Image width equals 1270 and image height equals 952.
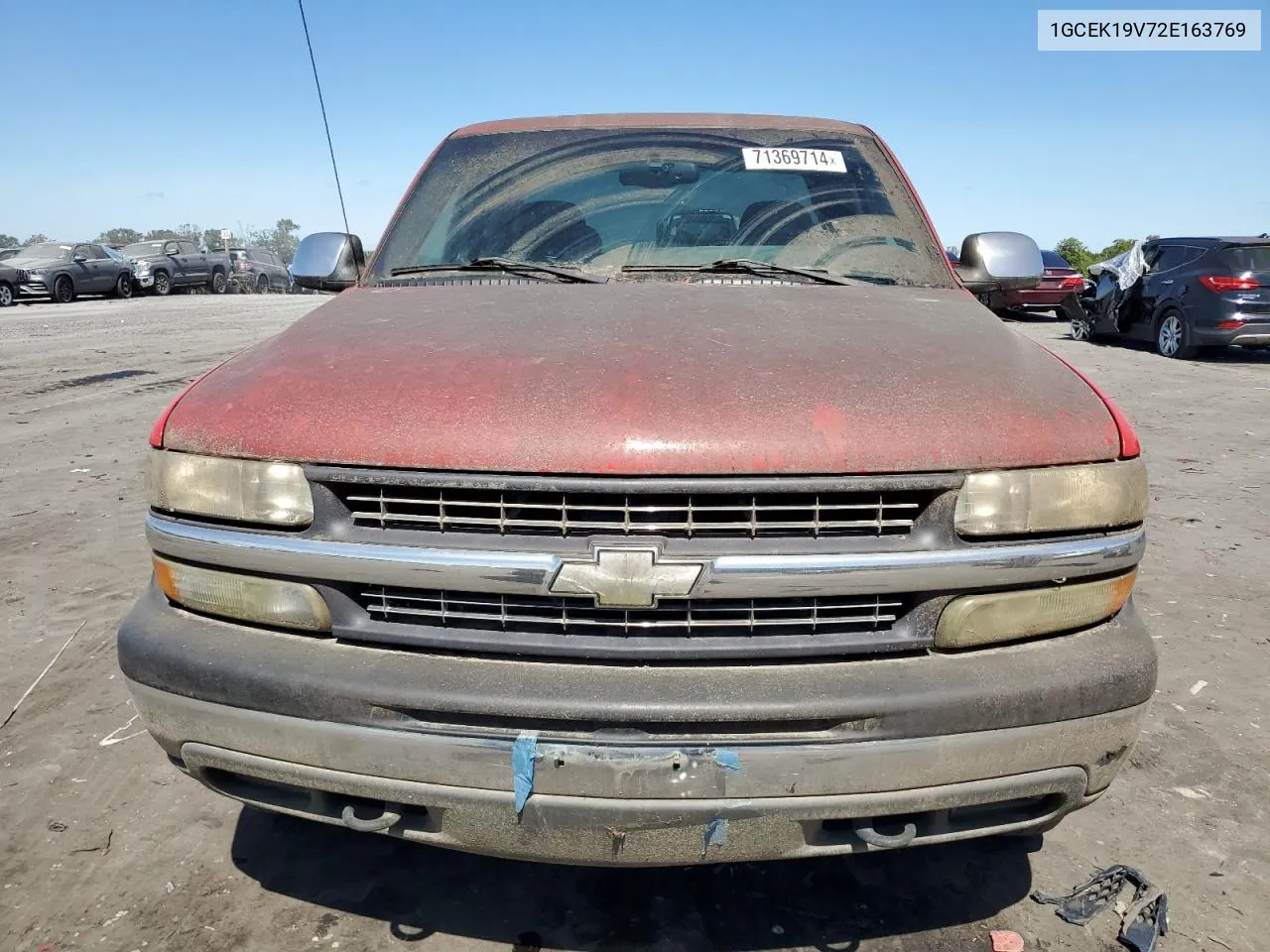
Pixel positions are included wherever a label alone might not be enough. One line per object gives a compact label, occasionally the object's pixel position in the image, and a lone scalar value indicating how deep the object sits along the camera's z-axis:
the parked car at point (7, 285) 23.84
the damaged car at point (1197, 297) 12.65
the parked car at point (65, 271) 24.67
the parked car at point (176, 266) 28.98
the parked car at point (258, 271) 33.16
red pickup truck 1.85
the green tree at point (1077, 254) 30.16
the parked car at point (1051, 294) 18.80
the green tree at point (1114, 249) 28.89
